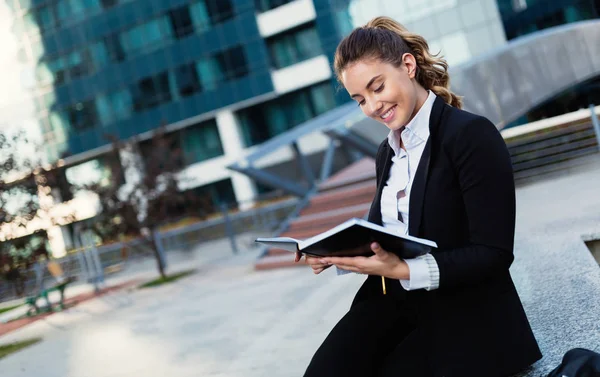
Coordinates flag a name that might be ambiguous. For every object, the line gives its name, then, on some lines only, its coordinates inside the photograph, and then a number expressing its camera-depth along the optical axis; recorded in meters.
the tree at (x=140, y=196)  14.09
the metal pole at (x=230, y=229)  16.05
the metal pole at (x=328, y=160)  14.59
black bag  2.03
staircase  11.34
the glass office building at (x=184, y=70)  30.64
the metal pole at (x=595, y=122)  11.85
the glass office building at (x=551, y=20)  29.56
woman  2.04
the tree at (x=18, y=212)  9.88
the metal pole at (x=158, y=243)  16.21
